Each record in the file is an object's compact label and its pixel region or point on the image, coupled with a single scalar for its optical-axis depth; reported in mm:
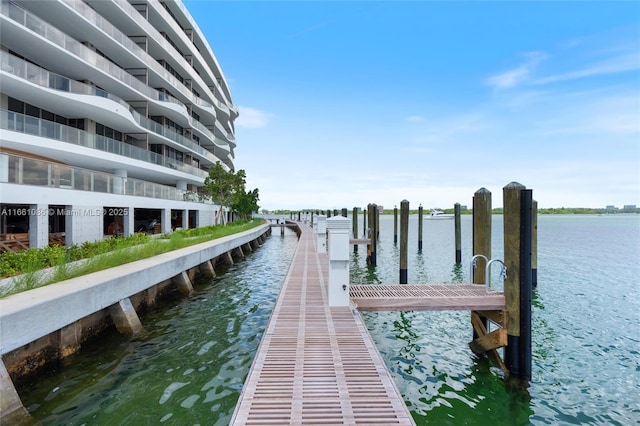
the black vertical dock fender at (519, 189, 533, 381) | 6582
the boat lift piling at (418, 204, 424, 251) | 28562
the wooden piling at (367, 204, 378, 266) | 20014
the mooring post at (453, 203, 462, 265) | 22059
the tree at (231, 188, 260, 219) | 51084
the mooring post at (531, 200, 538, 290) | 14987
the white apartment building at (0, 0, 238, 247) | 14844
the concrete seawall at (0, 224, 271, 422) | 5133
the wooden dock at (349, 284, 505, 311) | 7113
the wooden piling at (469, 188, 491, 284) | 9055
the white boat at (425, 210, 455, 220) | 110300
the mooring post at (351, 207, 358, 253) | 28694
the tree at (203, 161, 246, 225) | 33781
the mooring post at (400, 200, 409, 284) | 15355
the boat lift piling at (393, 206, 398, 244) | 33794
